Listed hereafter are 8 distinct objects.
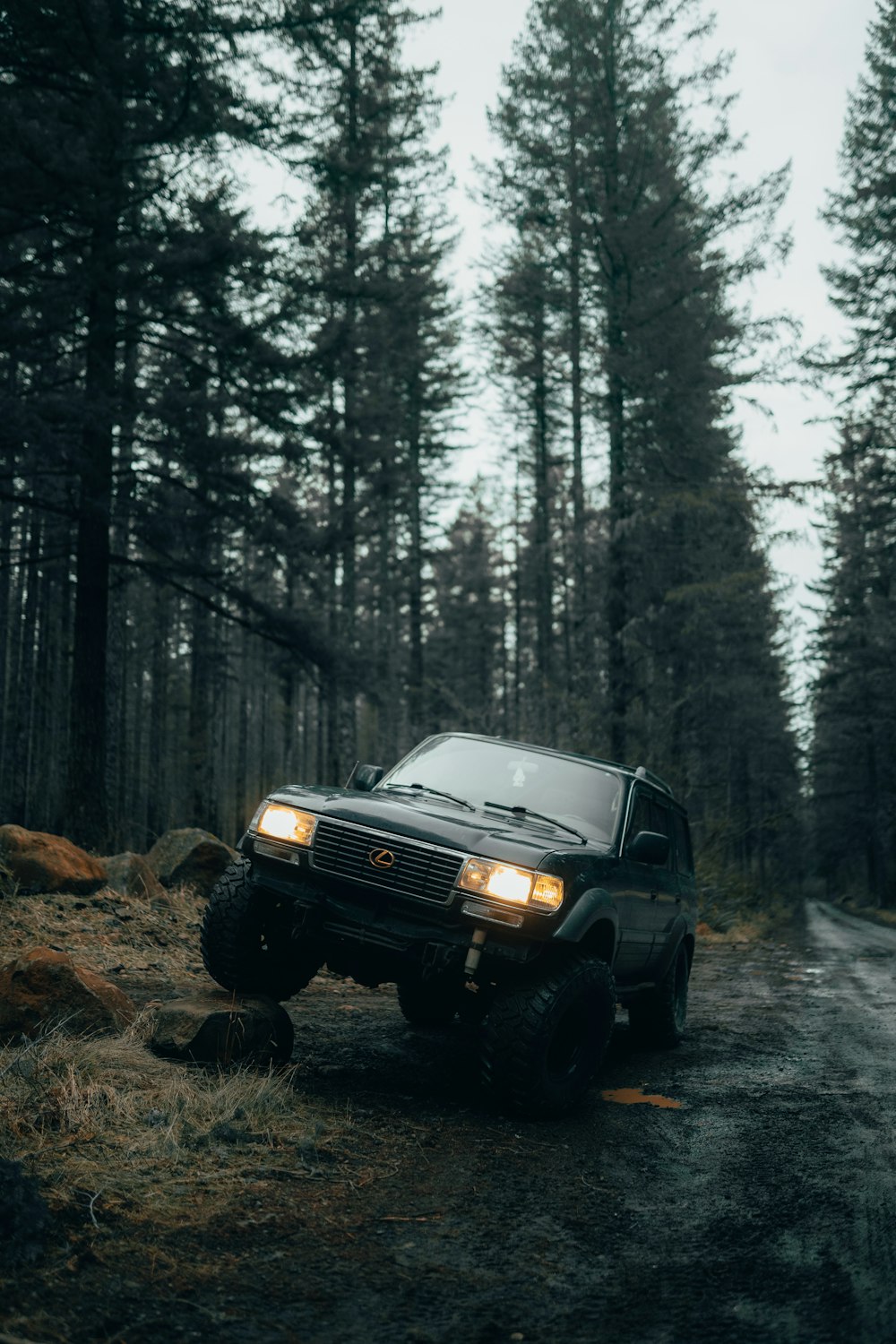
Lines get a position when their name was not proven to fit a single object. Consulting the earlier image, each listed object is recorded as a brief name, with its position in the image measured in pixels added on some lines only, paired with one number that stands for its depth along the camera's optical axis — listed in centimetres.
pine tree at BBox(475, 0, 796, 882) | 2070
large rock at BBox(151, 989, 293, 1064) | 564
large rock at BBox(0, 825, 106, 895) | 1062
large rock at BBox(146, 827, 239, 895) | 1188
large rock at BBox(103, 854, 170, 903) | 1128
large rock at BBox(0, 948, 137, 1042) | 554
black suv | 538
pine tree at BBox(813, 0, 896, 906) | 2570
